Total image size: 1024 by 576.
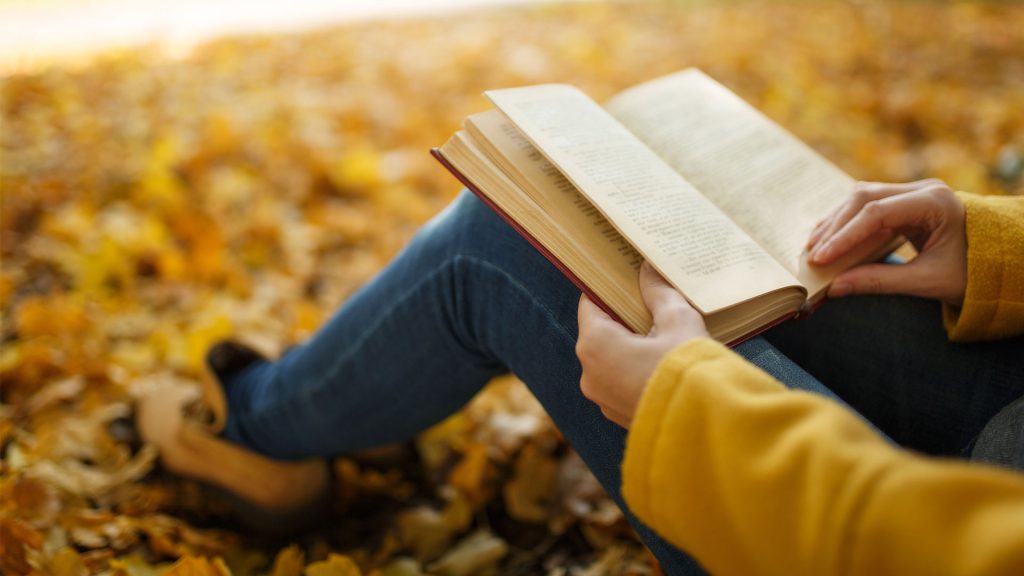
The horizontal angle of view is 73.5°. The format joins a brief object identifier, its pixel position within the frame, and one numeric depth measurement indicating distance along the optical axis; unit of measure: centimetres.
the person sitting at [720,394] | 40
